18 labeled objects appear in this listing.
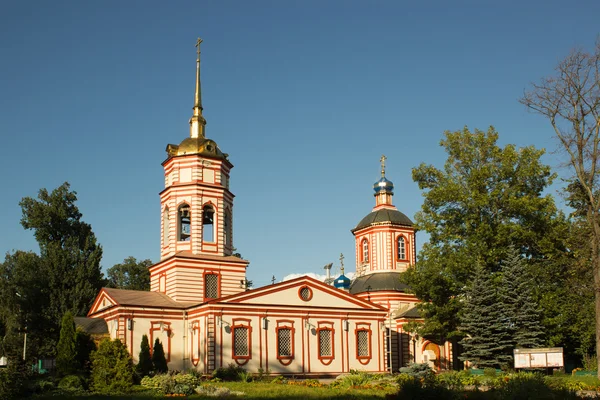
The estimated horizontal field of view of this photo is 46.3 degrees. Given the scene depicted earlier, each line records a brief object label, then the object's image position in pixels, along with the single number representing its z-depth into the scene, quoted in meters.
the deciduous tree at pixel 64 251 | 46.19
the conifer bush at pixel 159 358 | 34.16
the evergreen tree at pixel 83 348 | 31.98
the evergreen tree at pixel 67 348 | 30.92
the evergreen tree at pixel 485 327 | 35.19
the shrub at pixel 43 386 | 24.57
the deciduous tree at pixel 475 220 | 37.00
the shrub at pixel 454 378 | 24.69
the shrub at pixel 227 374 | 33.62
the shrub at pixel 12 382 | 21.91
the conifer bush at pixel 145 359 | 33.12
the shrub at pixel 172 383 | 24.75
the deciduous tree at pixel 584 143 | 30.83
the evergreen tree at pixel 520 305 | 34.88
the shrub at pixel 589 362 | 35.56
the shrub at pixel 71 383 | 25.95
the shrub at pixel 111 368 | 26.70
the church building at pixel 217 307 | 36.19
